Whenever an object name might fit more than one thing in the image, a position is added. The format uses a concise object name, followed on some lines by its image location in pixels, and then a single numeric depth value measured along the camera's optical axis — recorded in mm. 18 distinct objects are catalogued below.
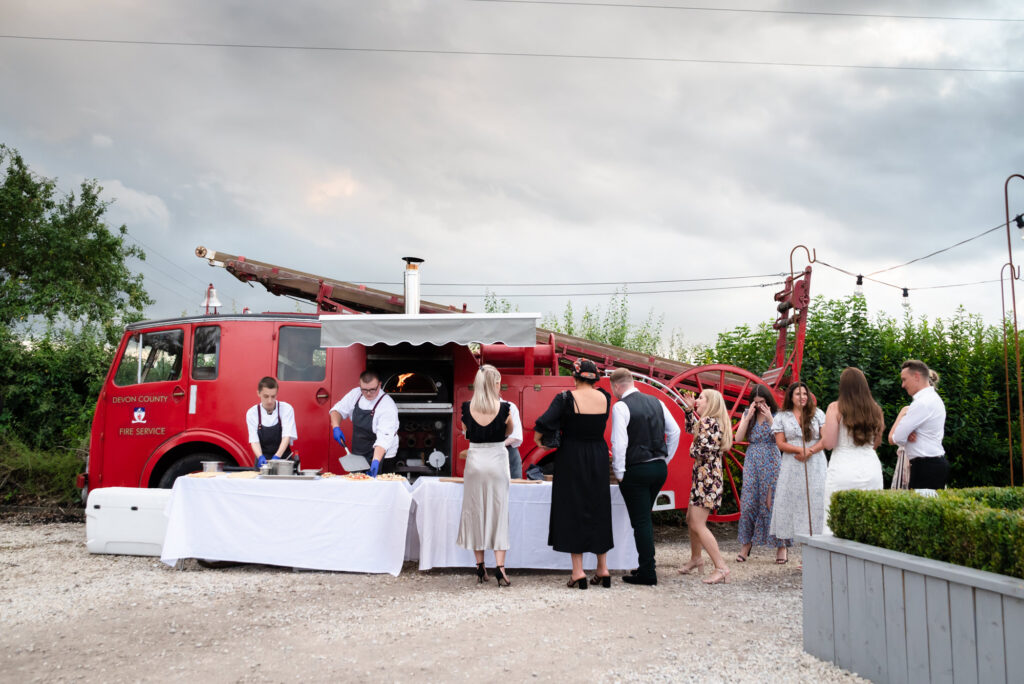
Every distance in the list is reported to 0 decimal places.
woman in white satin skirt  5945
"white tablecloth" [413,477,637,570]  6355
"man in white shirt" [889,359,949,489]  5469
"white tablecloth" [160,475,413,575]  6246
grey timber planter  3062
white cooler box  6918
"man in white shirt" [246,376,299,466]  6938
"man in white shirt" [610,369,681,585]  6117
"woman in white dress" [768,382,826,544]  6762
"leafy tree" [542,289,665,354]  14141
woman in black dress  5926
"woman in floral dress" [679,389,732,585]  6340
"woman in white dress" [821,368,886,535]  5480
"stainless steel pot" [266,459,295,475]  6320
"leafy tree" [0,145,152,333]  20562
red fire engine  7480
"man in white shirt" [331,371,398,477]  6887
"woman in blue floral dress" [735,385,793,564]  7164
